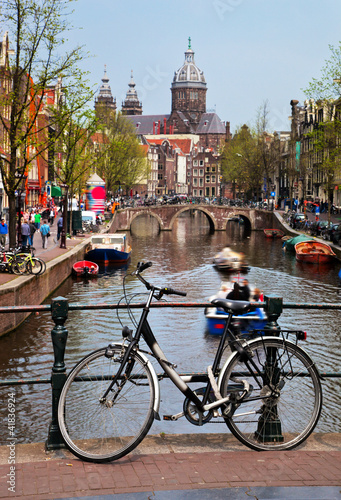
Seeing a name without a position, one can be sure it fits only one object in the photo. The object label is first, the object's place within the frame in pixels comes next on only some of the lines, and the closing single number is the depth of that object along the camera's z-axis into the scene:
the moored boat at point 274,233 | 63.80
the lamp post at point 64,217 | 34.08
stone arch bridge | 73.38
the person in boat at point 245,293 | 16.57
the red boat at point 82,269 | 32.56
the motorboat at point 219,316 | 19.00
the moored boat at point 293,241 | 46.15
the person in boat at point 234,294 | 15.09
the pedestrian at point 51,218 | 52.68
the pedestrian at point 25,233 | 29.45
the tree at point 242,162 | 82.81
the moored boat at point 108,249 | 39.47
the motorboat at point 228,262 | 26.28
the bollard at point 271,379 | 5.19
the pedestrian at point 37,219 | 43.88
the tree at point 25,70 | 24.55
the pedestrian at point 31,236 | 30.65
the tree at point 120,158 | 70.75
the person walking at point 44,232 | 33.12
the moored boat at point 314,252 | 40.72
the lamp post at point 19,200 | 27.43
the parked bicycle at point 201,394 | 4.85
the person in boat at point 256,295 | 17.83
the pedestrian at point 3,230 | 30.32
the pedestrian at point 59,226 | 39.09
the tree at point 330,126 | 42.12
